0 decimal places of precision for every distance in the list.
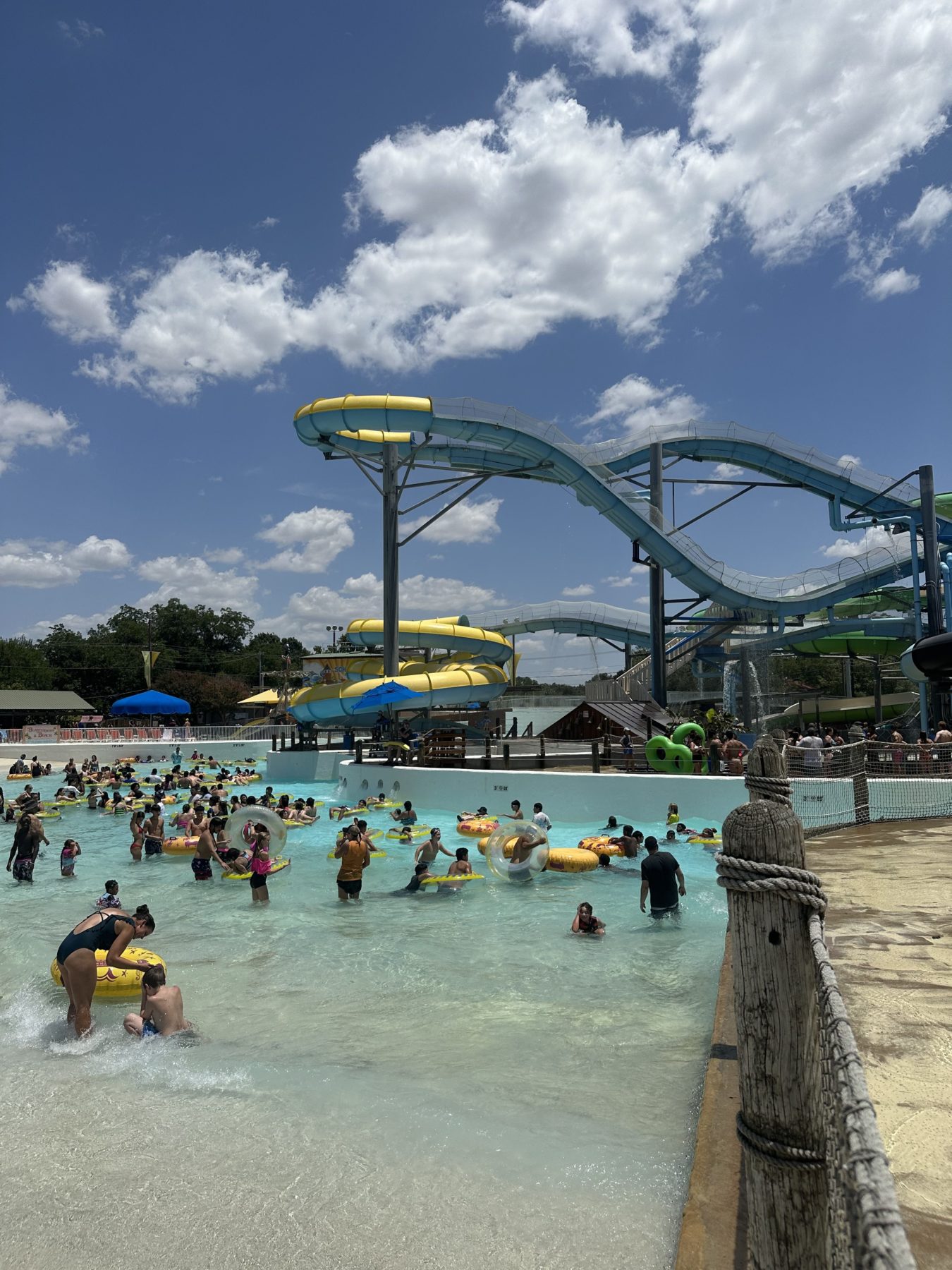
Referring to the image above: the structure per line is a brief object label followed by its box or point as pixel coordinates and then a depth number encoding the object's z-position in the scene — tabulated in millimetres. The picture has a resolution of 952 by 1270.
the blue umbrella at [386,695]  23781
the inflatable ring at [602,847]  13304
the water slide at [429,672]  25438
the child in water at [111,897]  8171
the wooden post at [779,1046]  2268
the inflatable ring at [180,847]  15352
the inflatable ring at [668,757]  17391
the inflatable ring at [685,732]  19109
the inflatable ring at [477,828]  15641
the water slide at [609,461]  22750
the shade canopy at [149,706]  39469
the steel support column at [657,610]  26516
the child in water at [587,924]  9422
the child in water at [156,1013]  6520
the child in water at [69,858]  13773
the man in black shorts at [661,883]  9484
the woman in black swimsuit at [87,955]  6512
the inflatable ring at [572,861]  12672
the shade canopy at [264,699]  46438
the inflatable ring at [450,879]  12000
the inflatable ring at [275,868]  12867
